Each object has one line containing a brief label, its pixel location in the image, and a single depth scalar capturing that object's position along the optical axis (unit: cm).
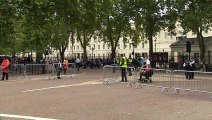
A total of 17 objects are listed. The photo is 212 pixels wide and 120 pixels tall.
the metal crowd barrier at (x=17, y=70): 3422
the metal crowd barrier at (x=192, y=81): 1778
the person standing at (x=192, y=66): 3232
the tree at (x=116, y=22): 5200
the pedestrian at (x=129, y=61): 3971
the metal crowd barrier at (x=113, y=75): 2473
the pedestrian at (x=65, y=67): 3360
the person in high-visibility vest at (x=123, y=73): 2422
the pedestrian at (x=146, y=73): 2252
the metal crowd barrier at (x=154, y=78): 2000
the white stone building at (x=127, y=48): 8800
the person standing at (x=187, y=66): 3132
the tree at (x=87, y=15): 3935
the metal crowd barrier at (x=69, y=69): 3247
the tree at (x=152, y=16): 4875
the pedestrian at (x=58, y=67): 3044
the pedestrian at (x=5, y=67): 2962
